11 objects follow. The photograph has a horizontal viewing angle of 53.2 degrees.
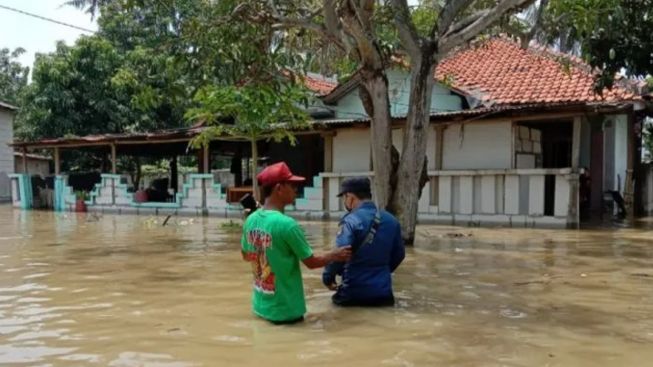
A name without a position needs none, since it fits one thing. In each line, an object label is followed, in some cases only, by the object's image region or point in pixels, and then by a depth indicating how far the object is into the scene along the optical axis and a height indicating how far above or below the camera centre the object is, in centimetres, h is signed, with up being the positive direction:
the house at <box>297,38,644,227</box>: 1495 +67
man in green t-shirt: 481 -62
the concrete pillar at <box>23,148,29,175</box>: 2523 +34
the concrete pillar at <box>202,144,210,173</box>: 2090 +22
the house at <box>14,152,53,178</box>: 3409 +32
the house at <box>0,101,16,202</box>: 3262 +99
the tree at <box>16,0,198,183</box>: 2866 +332
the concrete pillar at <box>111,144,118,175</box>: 2232 +55
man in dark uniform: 539 -71
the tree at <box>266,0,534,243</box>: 1067 +162
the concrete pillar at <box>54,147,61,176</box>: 2425 +29
